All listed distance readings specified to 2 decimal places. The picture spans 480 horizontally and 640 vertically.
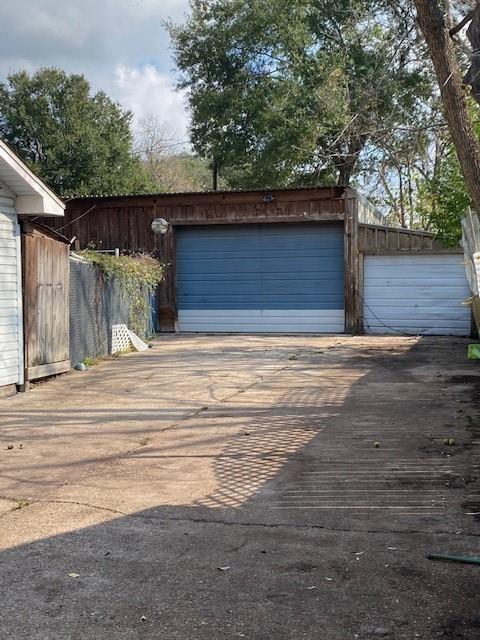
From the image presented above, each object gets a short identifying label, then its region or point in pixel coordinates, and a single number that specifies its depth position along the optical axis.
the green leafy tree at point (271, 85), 22.69
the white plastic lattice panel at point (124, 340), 13.88
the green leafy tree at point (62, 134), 31.06
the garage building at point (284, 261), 17.16
